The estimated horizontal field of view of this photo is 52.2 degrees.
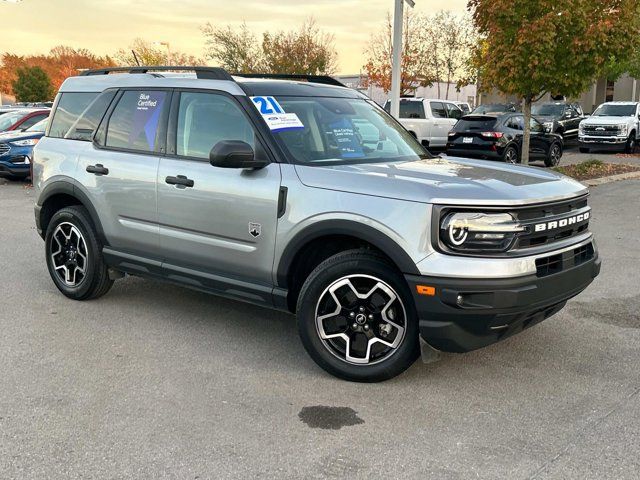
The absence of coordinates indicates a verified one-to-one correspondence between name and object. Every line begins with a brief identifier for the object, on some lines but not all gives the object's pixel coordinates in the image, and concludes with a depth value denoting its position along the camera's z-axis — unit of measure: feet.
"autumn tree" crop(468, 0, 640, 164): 42.06
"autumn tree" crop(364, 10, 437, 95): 149.18
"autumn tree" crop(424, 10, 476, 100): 151.53
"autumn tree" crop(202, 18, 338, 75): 144.15
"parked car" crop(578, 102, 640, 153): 74.33
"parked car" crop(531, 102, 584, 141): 80.89
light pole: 46.16
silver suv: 11.88
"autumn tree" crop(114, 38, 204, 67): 163.10
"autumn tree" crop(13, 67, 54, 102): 179.32
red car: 51.34
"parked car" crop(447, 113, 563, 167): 52.60
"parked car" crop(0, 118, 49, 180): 48.42
